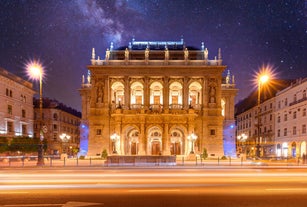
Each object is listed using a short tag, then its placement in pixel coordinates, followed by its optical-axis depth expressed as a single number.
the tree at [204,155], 52.51
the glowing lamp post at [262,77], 32.12
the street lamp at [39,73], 32.31
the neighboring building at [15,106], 58.34
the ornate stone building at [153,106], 59.19
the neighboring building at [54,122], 86.19
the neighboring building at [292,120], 55.62
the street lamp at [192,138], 51.68
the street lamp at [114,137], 53.14
